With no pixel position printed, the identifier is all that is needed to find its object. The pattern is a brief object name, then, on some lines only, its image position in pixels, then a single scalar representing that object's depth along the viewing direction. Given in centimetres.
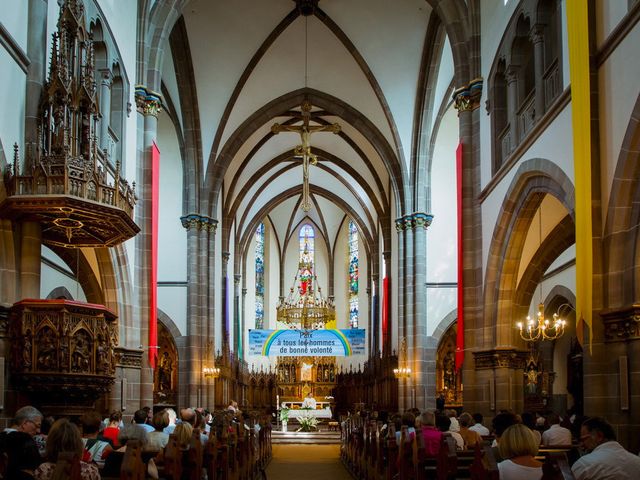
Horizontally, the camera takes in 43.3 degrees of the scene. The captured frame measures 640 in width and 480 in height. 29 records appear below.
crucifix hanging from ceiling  2141
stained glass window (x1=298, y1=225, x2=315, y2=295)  4247
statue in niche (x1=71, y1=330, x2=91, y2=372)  1008
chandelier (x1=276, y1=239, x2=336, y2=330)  3328
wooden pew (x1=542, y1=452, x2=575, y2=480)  433
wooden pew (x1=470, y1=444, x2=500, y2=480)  509
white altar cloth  3228
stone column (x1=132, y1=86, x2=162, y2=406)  1524
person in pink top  948
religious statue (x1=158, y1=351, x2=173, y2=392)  2639
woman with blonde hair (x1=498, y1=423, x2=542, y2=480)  540
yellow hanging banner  991
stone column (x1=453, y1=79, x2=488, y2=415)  1527
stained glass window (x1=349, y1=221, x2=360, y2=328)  4119
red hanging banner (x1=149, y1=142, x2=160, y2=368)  1541
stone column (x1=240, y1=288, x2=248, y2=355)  3716
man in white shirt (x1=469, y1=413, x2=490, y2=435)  1245
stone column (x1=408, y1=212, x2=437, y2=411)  2419
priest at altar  3327
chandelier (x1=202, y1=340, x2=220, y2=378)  2533
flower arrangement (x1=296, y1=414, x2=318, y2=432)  3056
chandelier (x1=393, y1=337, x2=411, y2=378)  2497
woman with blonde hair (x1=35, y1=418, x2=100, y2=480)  505
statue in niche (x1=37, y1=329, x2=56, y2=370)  969
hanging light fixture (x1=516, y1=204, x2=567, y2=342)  1415
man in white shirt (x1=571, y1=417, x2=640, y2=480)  554
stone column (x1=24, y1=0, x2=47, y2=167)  1010
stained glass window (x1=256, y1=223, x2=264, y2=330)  4169
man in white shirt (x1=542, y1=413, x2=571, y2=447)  1048
